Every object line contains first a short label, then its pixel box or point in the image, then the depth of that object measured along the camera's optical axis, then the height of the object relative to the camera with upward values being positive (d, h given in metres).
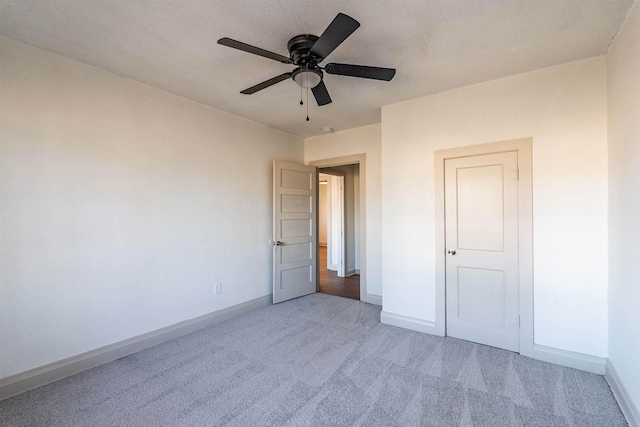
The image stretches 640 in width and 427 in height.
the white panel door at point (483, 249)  2.76 -0.35
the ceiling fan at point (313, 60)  1.73 +1.06
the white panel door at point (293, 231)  4.25 -0.25
